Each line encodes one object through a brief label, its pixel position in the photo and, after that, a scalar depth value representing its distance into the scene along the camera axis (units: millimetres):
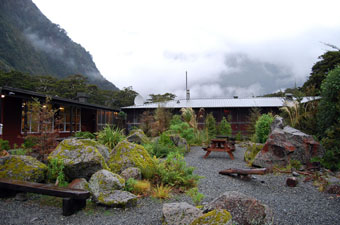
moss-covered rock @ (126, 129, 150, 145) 8656
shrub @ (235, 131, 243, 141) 13198
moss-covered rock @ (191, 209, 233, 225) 2090
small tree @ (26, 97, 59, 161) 4980
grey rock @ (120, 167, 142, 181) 4199
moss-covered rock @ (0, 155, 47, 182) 3855
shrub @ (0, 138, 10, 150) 7559
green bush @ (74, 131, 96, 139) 10445
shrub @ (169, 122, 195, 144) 10492
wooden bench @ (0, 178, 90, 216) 3041
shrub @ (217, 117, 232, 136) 12876
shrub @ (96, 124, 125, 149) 7336
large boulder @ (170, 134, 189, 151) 8930
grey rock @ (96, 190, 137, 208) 3238
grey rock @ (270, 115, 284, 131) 7914
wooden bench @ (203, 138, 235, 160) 7520
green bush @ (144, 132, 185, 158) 7278
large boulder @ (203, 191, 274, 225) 2473
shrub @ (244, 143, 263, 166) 7150
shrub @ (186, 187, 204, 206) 3408
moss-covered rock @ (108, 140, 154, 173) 4555
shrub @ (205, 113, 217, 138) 12666
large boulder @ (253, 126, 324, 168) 5844
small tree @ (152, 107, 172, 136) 11852
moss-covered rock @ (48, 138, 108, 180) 3842
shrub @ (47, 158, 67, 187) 3812
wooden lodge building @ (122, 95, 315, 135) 17578
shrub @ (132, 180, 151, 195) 3873
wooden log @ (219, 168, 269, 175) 4711
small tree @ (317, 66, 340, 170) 5410
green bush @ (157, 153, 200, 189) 4375
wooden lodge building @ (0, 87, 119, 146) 10375
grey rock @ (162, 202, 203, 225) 2531
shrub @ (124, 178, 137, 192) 3838
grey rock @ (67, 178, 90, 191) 3564
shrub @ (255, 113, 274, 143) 9188
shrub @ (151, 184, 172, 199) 3733
